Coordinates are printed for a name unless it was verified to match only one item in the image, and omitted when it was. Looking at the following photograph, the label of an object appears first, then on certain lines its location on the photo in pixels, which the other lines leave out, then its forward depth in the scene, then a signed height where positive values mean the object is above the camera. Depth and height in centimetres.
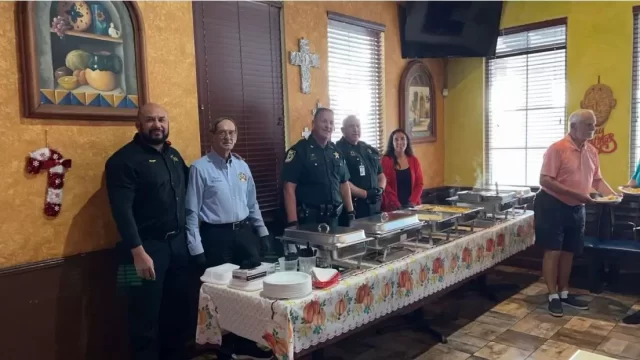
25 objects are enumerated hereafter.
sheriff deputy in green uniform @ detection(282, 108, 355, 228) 326 -27
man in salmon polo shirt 354 -51
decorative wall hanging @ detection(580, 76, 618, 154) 436 +18
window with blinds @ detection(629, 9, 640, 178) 421 +22
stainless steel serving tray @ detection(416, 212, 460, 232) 303 -54
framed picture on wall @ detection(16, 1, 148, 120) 241 +44
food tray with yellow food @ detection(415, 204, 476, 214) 338 -54
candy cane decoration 245 -13
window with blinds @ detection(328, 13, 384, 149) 420 +55
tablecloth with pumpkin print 204 -78
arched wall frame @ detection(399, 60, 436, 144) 487 +31
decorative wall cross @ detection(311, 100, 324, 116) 393 +23
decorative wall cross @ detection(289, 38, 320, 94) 374 +58
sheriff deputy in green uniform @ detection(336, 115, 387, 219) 379 -27
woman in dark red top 407 -35
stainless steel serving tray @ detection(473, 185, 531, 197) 398 -48
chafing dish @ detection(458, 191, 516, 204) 369 -49
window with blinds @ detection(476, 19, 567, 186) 473 +30
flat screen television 462 +100
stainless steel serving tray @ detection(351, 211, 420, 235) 267 -49
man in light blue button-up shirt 268 -38
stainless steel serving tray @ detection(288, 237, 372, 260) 241 -56
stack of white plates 204 -62
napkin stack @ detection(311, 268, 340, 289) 217 -62
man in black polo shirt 245 -39
